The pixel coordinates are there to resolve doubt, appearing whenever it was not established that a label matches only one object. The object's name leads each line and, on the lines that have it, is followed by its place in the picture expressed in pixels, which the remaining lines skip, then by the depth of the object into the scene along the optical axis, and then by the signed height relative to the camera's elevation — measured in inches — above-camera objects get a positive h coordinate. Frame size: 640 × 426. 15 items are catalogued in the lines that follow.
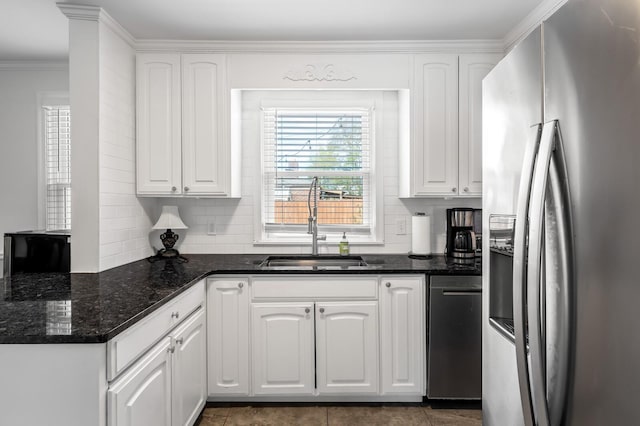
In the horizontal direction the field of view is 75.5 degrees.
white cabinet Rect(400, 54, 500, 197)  117.6 +25.5
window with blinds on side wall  143.9 +16.7
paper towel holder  123.5 -12.1
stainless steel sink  123.0 -14.2
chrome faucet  127.0 -3.1
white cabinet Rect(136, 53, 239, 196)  117.6 +25.8
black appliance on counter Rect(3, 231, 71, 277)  104.0 -10.0
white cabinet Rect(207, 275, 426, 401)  105.2 -30.9
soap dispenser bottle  125.3 -10.2
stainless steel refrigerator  32.1 +0.0
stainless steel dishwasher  103.0 -29.7
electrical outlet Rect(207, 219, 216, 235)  132.2 -4.2
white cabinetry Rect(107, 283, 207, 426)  59.1 -27.6
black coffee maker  116.1 -5.4
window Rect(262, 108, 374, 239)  134.0 +14.7
